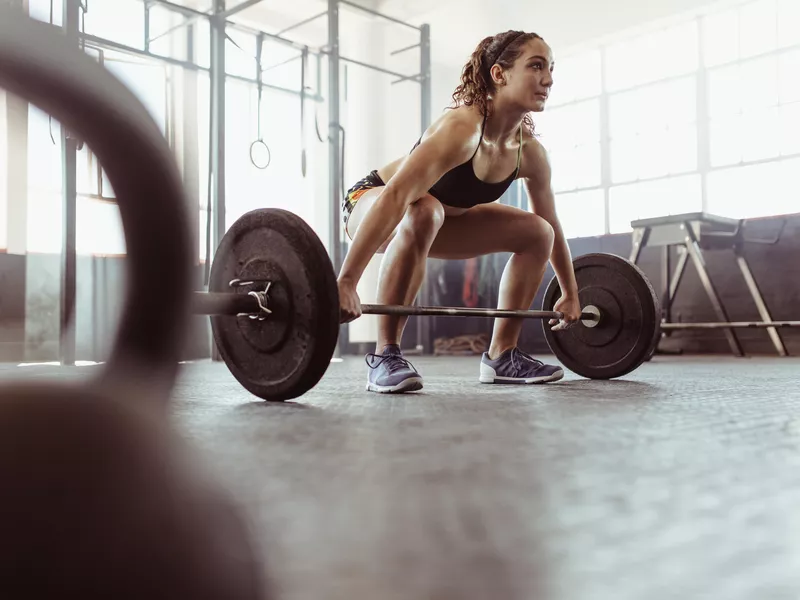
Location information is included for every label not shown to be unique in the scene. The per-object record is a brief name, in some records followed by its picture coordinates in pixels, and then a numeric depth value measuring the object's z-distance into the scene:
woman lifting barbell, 1.47
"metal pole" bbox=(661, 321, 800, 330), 3.60
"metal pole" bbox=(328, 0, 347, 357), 4.16
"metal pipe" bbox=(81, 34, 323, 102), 3.44
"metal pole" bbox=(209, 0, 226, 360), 3.93
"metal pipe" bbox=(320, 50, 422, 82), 4.44
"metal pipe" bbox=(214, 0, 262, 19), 3.91
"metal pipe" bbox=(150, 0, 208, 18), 3.83
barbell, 1.19
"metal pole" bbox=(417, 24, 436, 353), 4.90
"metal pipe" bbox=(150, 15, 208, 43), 4.11
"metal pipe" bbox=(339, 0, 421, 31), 4.34
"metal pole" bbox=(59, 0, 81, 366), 3.23
